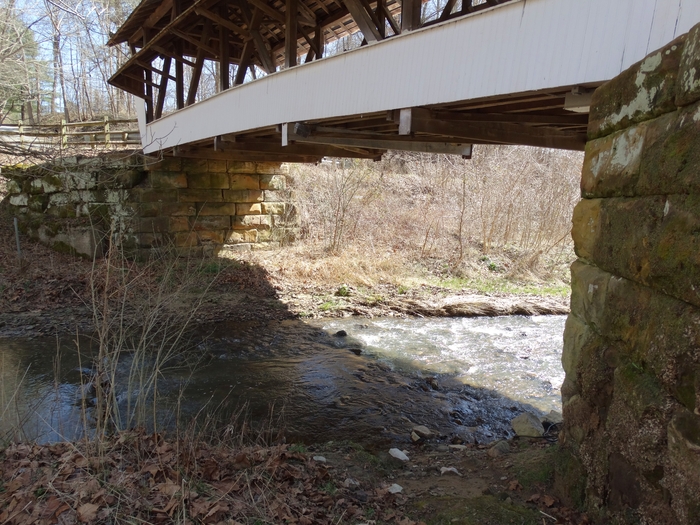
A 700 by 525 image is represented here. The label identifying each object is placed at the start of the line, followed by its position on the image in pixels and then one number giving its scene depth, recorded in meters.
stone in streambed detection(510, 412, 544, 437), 4.59
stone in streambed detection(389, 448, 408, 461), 4.20
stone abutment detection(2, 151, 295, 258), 10.64
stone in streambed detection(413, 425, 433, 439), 4.79
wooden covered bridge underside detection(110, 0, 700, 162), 3.19
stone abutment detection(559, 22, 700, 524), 1.88
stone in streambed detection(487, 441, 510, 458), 3.96
